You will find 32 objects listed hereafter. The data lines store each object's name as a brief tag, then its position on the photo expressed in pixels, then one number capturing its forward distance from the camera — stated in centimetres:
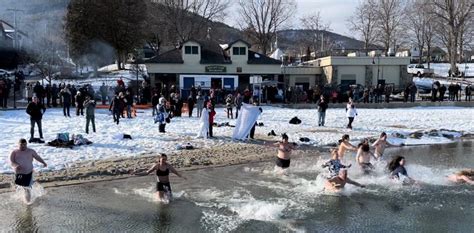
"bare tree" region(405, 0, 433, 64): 7775
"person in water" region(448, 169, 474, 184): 1526
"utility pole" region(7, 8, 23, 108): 6133
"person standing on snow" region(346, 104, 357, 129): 2666
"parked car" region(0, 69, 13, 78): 4741
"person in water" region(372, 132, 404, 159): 1814
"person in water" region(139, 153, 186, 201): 1311
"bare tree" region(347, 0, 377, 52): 7681
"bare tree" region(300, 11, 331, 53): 9292
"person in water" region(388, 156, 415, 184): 1526
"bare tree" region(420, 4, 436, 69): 7056
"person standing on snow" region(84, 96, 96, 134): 2250
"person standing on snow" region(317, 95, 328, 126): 2703
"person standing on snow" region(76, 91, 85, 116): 2809
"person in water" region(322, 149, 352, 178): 1471
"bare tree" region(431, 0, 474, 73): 6419
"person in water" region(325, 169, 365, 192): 1408
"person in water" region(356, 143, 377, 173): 1644
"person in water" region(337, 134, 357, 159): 1719
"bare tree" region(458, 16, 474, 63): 6881
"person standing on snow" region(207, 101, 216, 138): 2277
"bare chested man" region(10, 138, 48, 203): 1277
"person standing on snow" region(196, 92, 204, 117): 2906
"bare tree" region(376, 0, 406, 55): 7444
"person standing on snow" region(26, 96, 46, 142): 2023
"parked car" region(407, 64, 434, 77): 6222
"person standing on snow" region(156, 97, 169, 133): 2305
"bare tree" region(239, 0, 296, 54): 6631
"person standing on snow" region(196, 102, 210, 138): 2222
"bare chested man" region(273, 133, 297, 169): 1673
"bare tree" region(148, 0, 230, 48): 6544
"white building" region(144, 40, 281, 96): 4350
